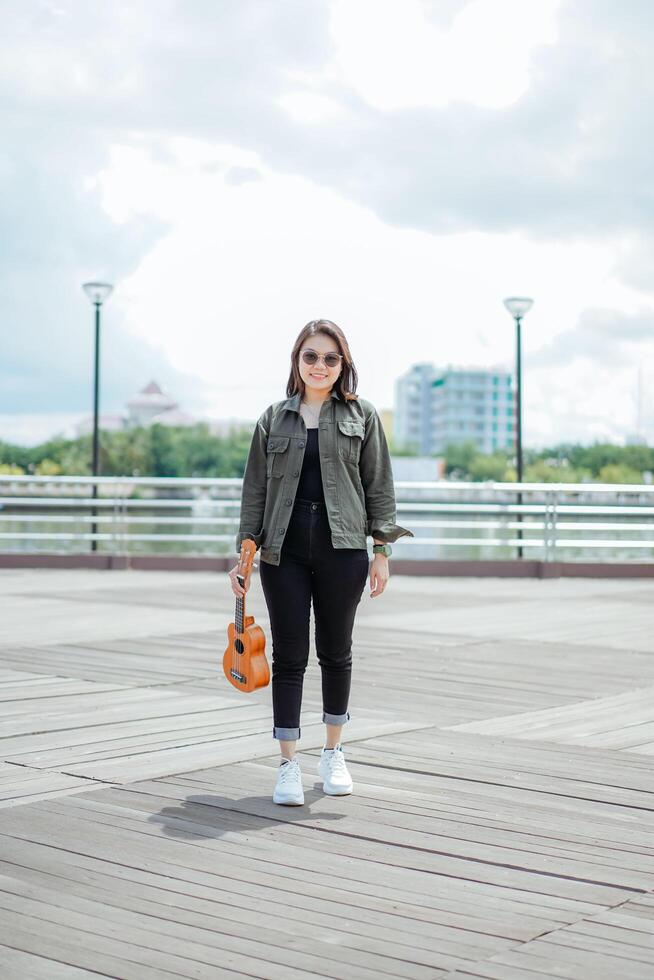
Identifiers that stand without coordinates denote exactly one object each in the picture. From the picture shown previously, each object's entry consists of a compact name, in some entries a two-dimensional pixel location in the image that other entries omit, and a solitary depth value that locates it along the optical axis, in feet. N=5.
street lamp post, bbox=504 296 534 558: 63.31
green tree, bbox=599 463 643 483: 453.58
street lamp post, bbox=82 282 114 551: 63.10
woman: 14.30
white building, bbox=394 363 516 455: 625.00
